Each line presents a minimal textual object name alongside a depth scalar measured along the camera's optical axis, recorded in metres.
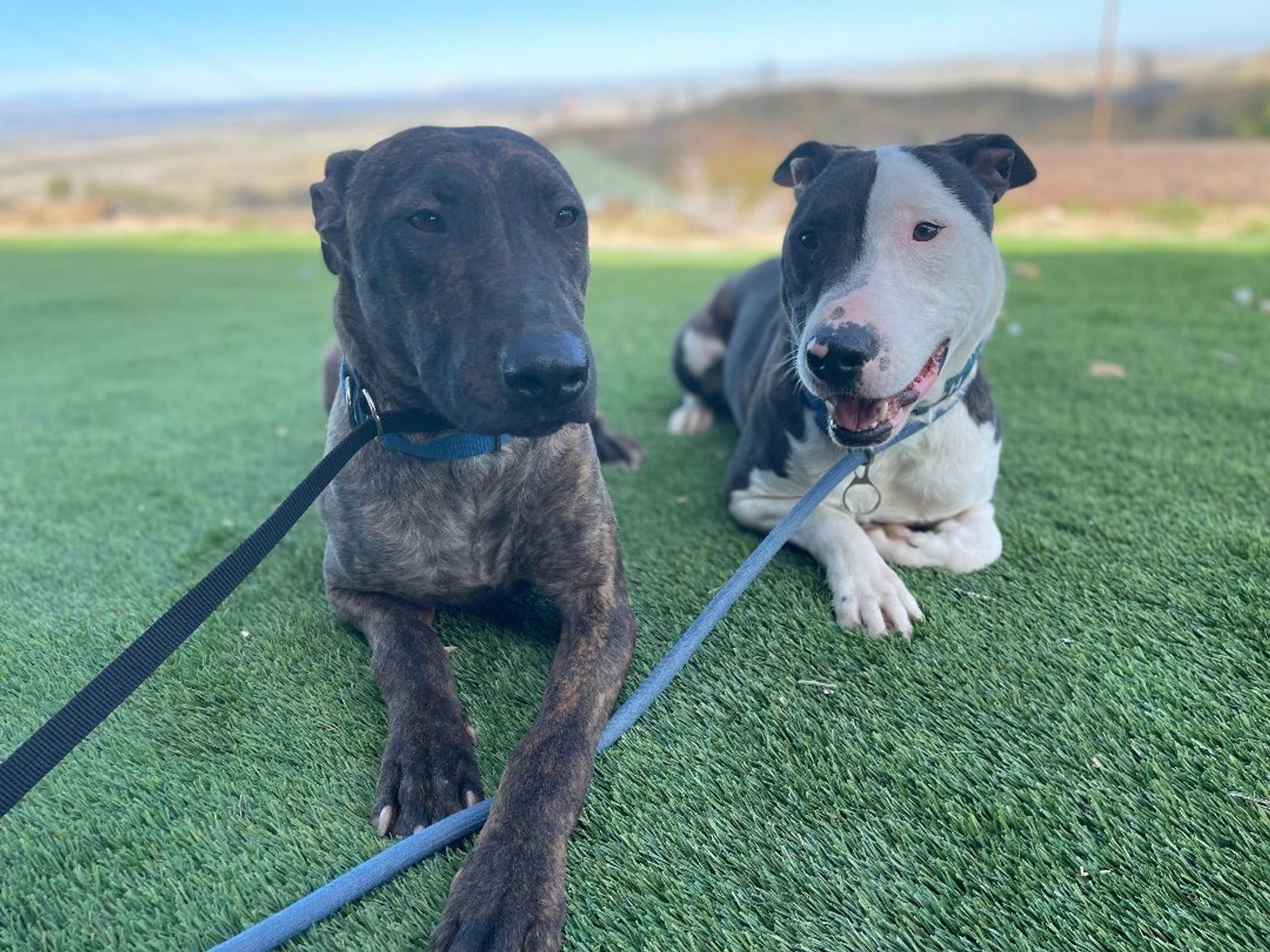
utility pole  14.58
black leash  0.39
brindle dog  0.46
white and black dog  0.61
